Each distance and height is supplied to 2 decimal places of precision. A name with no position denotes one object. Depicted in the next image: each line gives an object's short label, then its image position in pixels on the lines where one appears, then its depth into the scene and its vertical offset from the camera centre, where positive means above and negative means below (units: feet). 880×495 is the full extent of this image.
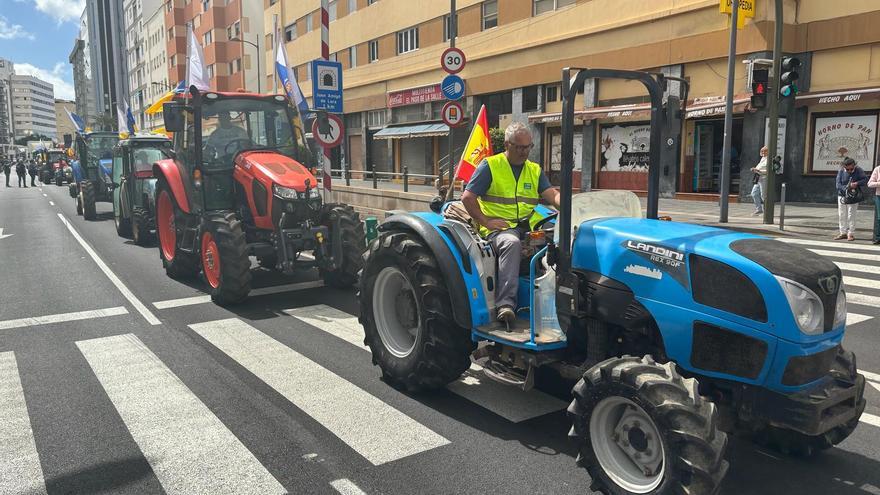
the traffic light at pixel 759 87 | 45.83 +6.14
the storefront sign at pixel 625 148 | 70.38 +2.85
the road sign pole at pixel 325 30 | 35.37 +8.02
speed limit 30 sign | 43.52 +7.71
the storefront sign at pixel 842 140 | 54.70 +2.82
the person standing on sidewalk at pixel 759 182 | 51.72 -0.79
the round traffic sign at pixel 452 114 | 43.98 +4.09
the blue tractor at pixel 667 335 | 9.39 -2.78
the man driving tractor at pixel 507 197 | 13.88 -0.56
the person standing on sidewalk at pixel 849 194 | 39.52 -1.32
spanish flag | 27.58 +1.10
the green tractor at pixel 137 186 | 42.83 -0.83
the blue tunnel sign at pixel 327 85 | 35.42 +4.95
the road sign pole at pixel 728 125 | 49.21 +3.80
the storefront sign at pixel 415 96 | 98.88 +12.54
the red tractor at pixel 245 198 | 25.50 -1.04
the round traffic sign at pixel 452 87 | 43.16 +5.88
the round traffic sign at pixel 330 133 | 30.78 +2.00
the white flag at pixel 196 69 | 43.16 +7.10
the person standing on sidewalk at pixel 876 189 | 37.93 -0.98
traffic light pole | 46.88 +2.52
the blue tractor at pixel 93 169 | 60.85 +0.50
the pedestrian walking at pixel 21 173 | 136.36 +0.23
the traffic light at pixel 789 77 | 44.28 +6.71
